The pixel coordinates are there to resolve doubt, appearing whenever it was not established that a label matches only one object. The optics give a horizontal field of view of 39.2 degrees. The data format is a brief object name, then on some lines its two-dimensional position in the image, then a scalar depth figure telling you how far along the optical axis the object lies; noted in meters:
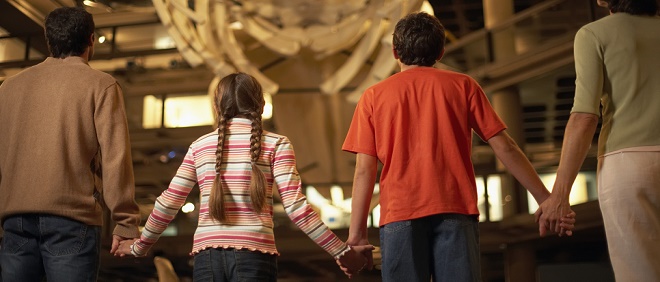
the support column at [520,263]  10.69
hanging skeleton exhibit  5.84
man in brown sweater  2.44
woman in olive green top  2.42
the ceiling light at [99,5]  9.69
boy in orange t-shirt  2.45
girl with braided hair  2.63
